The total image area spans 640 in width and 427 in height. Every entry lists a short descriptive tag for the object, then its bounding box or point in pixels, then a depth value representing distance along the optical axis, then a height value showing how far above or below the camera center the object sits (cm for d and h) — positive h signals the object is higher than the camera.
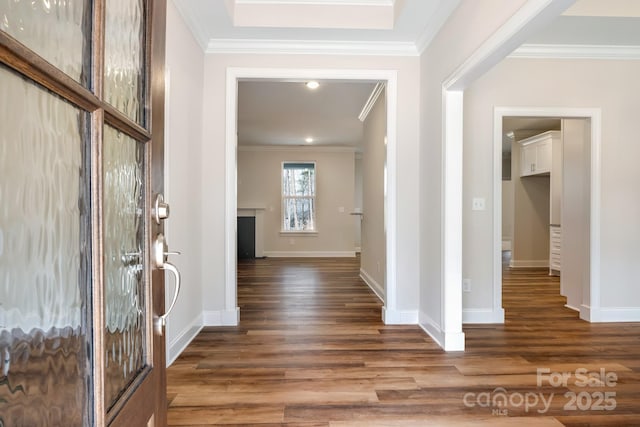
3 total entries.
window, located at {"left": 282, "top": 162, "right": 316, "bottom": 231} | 845 +35
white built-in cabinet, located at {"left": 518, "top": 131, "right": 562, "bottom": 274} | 587 +68
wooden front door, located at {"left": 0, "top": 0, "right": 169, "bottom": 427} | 49 -1
